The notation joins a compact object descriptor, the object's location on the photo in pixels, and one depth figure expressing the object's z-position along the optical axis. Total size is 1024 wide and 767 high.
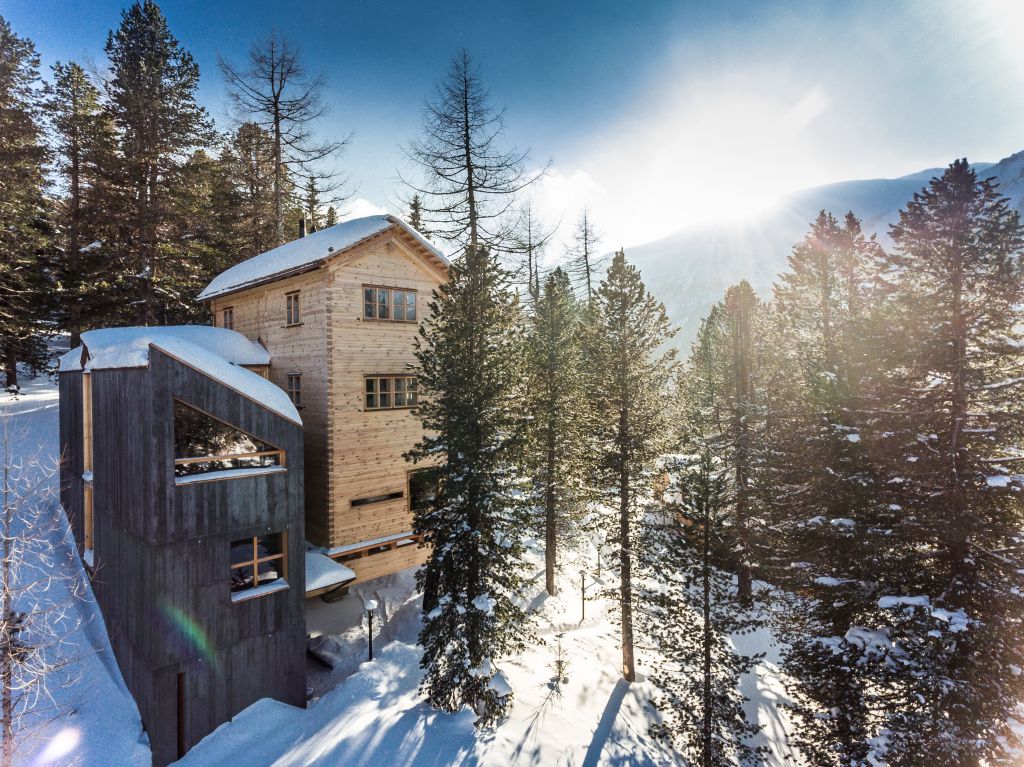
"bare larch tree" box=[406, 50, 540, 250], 19.75
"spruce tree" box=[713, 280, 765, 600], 17.85
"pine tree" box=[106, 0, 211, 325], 21.75
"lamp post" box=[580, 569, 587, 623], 18.17
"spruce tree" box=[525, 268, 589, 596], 18.17
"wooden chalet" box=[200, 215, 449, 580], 15.40
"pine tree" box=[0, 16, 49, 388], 21.31
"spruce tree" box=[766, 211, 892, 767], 10.08
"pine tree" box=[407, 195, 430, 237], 34.26
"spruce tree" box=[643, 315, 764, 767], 10.90
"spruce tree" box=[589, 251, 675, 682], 14.90
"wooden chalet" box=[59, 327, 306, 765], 10.12
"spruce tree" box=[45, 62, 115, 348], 22.80
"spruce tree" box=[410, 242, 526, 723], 11.37
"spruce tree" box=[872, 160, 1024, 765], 8.63
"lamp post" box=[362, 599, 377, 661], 13.32
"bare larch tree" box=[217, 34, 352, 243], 24.28
